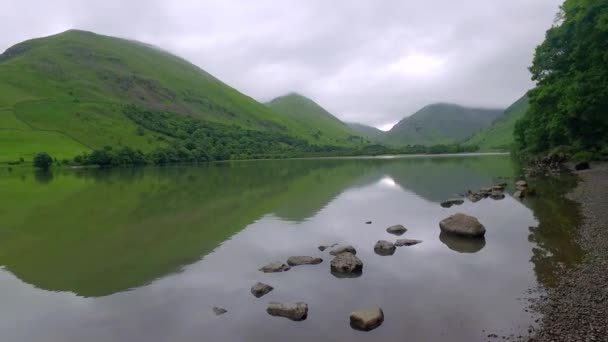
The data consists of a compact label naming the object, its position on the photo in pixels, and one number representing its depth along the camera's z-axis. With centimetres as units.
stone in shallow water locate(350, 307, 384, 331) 1570
